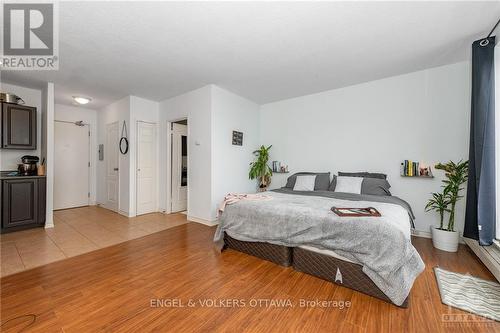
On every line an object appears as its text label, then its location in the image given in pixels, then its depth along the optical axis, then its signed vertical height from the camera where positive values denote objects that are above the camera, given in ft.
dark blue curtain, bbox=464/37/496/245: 7.36 +0.88
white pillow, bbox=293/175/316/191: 12.10 -1.13
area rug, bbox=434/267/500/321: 5.37 -3.72
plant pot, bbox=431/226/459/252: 8.77 -3.20
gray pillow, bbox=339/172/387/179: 11.28 -0.52
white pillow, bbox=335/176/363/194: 10.81 -1.05
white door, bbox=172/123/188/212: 15.60 -0.35
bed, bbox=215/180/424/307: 5.44 -2.45
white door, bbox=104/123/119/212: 15.80 -0.34
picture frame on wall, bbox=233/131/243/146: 13.97 +1.77
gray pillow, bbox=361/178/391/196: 10.46 -1.10
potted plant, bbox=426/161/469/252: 8.82 -1.58
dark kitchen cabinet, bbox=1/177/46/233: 10.60 -2.33
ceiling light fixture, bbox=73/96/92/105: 13.96 +4.30
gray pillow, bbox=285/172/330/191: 12.02 -0.97
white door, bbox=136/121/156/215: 14.83 -0.44
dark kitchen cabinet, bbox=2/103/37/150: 11.23 +1.94
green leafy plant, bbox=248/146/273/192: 15.35 -0.47
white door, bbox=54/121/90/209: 15.87 -0.33
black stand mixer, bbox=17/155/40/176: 11.70 -0.33
